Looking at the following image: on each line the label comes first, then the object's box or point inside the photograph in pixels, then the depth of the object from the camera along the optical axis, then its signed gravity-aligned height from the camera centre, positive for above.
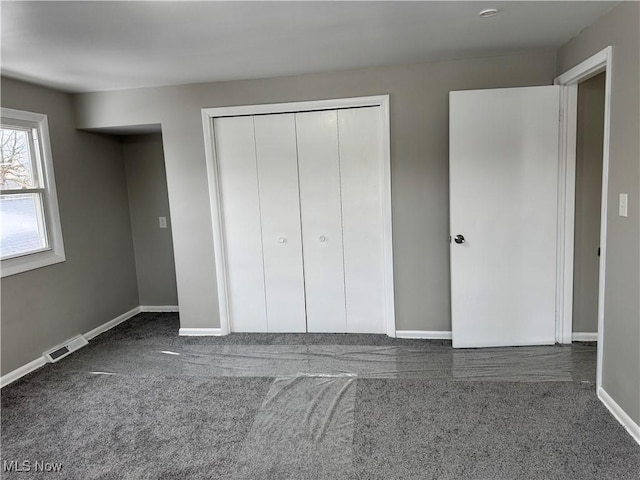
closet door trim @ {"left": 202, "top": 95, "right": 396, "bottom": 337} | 3.32 +0.18
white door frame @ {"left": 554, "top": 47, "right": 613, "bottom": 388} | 2.79 -0.02
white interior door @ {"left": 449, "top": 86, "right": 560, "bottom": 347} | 2.98 -0.18
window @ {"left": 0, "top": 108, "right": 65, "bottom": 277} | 3.11 +0.11
